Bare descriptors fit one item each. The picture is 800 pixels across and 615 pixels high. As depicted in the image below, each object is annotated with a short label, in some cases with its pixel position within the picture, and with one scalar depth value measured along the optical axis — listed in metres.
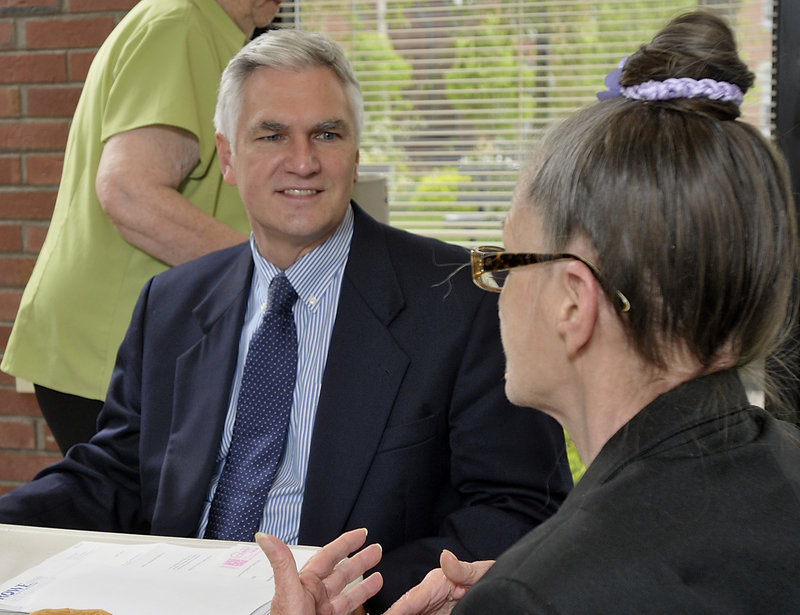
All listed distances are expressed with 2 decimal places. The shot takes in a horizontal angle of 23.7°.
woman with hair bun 1.41
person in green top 2.36
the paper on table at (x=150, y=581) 1.72
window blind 2.82
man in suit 2.00
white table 1.83
